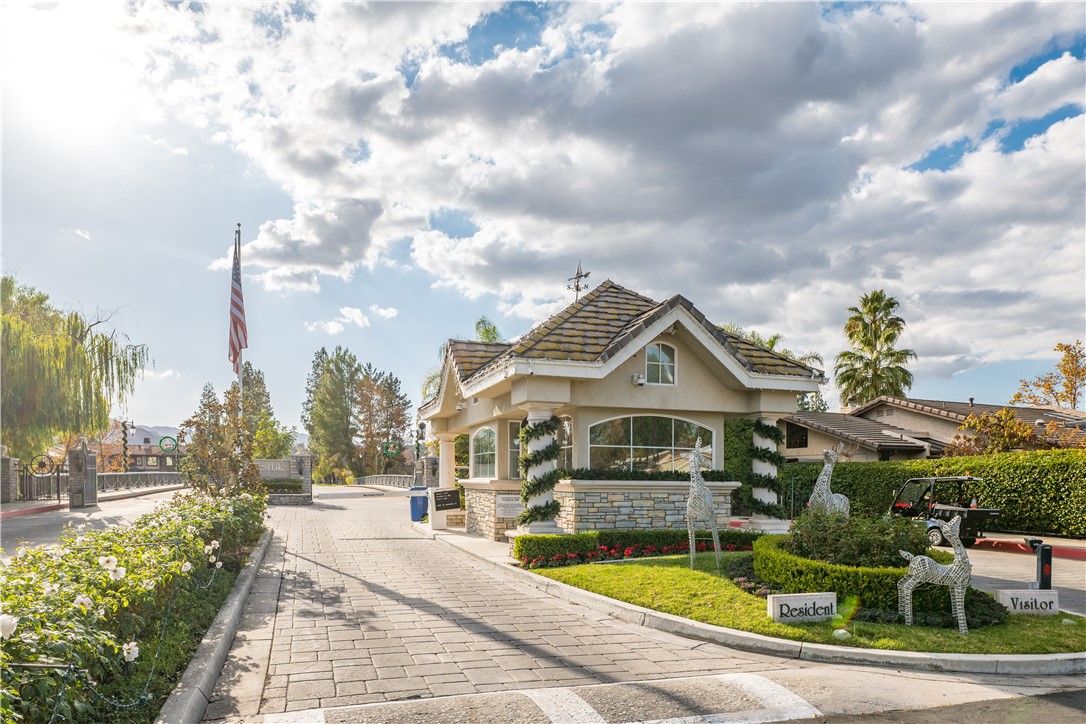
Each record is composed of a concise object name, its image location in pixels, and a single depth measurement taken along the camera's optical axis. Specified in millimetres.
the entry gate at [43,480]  31547
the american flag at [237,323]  19203
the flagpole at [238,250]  18909
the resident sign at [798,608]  8805
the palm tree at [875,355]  38156
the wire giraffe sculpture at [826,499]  12031
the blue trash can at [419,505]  24094
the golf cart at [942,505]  18922
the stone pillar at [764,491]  16578
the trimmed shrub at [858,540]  9820
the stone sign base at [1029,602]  9734
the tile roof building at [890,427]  31147
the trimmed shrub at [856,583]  9234
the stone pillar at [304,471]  34719
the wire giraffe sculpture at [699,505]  11859
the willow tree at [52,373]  27750
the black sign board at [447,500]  21156
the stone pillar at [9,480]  30109
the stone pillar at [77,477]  28094
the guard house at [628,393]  15047
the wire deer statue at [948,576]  8648
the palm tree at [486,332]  36406
